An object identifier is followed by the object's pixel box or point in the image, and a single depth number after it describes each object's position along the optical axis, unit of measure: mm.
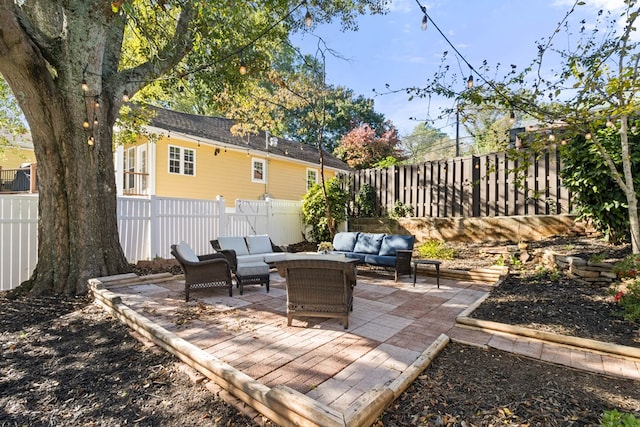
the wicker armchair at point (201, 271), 4797
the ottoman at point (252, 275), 5223
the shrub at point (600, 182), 5332
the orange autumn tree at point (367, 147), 18672
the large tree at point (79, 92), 4848
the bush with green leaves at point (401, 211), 10133
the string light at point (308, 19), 4199
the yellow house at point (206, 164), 11656
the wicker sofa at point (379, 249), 6422
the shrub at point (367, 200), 10898
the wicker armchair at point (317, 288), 3648
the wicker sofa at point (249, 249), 6383
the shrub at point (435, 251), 7753
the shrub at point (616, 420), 1636
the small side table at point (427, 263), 5818
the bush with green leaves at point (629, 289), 3607
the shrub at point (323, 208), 10602
